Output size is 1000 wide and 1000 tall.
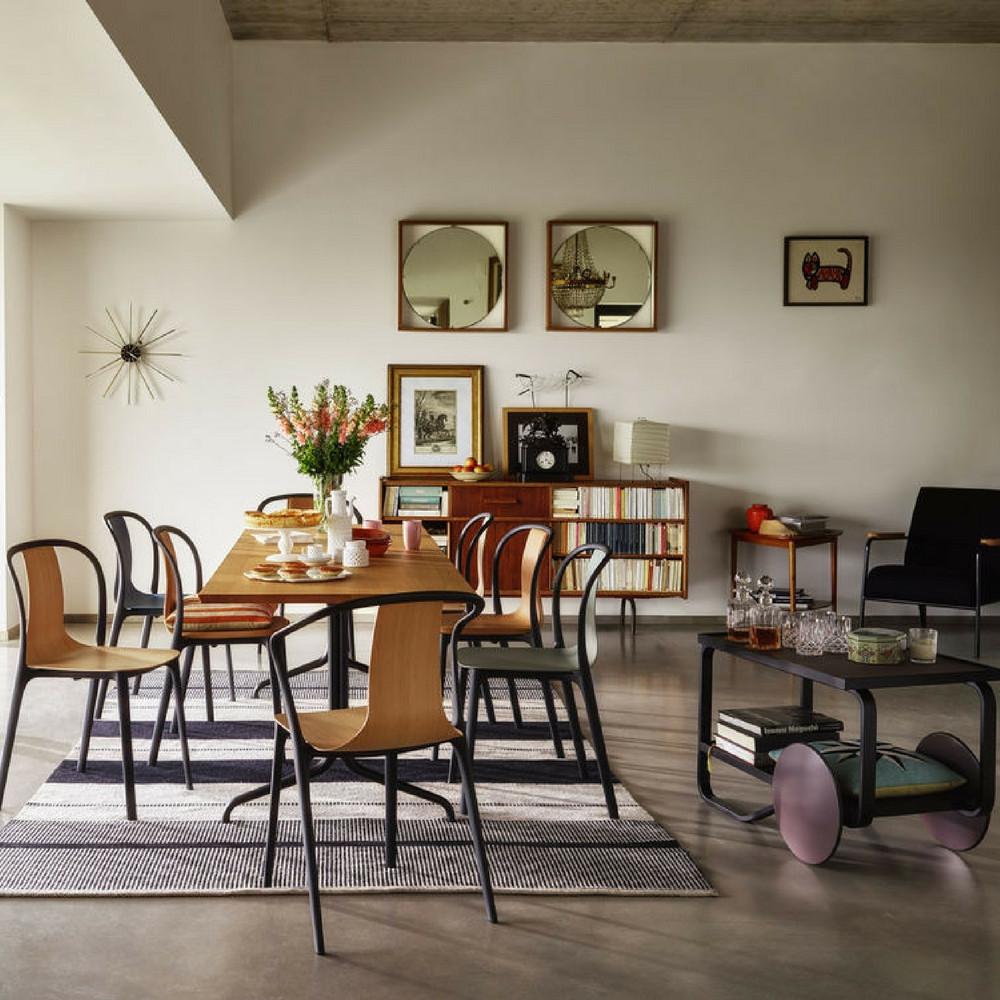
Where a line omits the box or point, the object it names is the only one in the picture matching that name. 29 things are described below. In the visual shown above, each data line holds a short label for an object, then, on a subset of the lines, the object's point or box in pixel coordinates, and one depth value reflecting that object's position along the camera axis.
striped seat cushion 4.24
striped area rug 3.17
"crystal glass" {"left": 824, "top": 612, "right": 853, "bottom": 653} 3.60
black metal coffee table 3.22
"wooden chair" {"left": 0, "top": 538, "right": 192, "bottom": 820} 3.65
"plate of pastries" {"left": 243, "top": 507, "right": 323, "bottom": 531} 4.70
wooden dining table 3.40
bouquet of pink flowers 4.42
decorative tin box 3.43
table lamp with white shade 7.05
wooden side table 6.96
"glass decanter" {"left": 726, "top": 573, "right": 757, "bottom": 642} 3.75
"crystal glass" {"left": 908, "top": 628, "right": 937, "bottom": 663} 3.46
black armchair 6.63
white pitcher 4.37
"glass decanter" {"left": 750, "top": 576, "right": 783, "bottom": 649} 3.65
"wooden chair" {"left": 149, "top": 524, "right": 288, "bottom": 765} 4.17
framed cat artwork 7.46
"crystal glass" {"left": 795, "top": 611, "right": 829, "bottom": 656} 3.59
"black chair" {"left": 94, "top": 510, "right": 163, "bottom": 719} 4.74
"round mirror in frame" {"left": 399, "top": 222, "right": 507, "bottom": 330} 7.34
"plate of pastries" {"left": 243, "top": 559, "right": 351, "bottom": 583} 3.70
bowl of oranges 7.13
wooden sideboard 7.09
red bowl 4.57
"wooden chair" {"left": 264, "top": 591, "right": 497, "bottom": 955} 2.85
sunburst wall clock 7.29
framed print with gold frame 7.39
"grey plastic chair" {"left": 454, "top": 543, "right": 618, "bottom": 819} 3.73
